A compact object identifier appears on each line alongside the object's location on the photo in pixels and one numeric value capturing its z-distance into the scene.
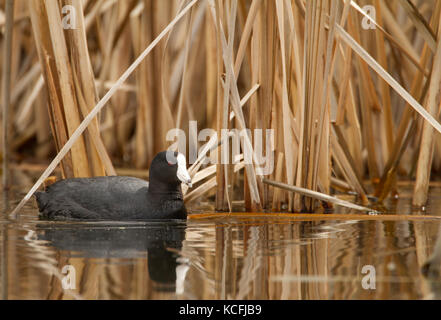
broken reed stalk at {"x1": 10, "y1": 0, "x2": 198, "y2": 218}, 6.75
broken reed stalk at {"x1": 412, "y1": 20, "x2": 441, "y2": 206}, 7.73
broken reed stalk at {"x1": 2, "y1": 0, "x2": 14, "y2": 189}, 8.06
